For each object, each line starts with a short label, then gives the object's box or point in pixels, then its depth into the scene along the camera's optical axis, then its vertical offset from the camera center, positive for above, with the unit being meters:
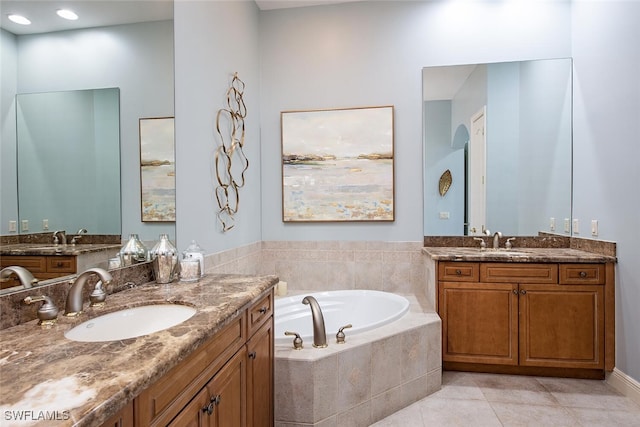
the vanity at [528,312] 2.49 -0.76
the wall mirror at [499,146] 3.01 +0.56
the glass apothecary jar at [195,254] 1.81 -0.23
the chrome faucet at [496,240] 2.99 -0.26
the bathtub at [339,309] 2.88 -0.86
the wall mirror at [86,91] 1.10 +0.47
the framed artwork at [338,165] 3.23 +0.43
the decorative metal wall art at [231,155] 2.60 +0.44
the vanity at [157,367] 0.65 -0.35
